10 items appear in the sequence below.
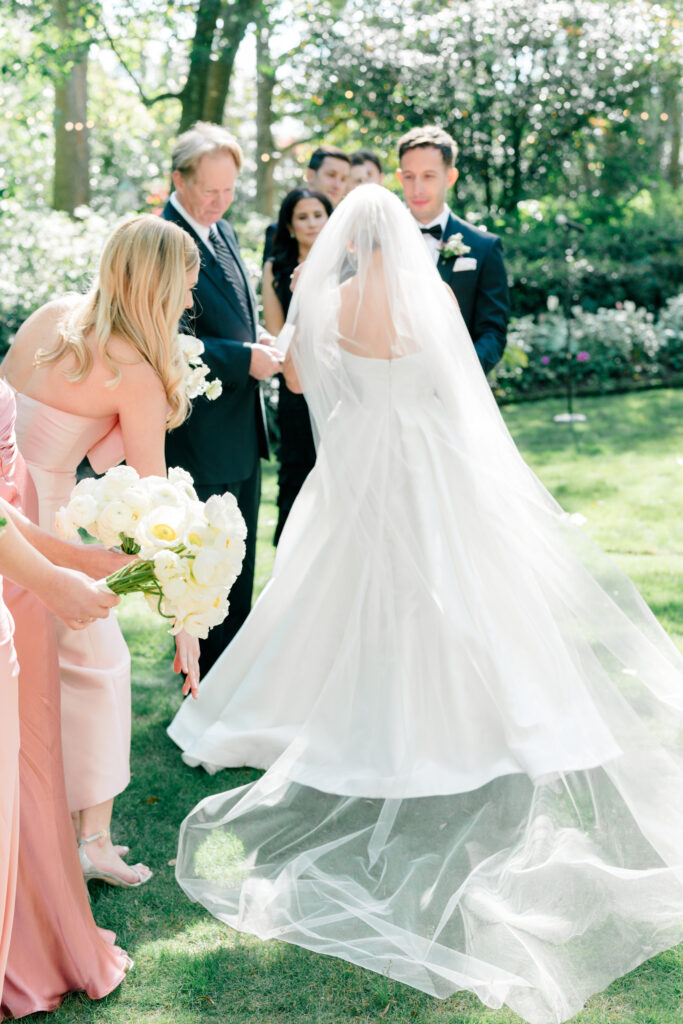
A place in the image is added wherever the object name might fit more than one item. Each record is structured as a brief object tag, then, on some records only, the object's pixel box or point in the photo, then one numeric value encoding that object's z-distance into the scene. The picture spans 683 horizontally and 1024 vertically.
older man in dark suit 4.39
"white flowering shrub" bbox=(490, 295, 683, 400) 11.80
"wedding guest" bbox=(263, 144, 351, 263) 6.27
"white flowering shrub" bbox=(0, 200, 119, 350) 9.23
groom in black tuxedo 5.29
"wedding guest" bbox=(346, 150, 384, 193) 7.03
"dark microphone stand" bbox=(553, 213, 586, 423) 9.68
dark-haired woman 5.47
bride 2.95
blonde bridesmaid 3.08
